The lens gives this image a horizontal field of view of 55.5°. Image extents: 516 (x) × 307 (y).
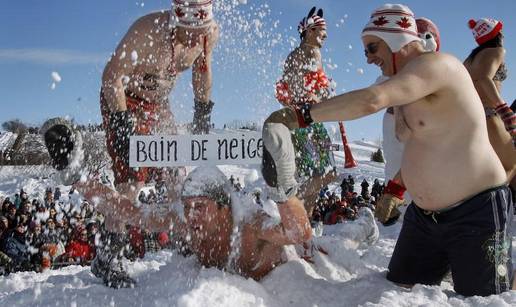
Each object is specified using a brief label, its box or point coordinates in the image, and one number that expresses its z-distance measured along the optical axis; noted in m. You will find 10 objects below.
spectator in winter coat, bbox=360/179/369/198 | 11.76
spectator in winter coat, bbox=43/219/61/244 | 6.27
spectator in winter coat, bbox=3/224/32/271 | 5.50
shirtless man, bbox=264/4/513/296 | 2.08
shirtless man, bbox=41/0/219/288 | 2.87
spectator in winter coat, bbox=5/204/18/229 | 6.25
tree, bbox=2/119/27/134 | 32.06
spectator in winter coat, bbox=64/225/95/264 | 6.09
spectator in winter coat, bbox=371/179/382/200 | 12.46
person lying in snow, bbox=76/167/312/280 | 2.45
